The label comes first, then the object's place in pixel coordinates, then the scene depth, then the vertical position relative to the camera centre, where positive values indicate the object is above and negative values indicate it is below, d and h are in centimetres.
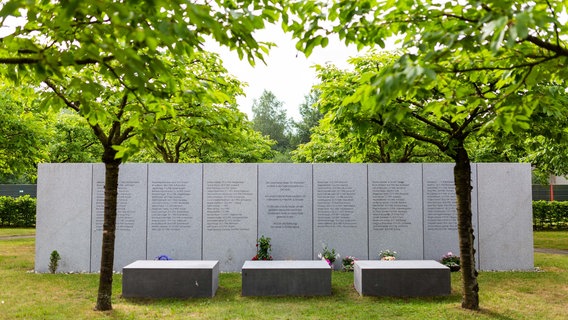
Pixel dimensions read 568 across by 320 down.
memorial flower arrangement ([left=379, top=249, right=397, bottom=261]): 1280 -133
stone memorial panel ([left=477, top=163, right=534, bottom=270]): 1334 -40
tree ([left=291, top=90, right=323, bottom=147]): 5797 +915
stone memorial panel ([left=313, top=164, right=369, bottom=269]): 1323 -19
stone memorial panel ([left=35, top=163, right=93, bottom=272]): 1311 -41
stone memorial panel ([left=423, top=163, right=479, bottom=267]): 1322 -20
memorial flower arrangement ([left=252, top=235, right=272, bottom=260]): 1275 -122
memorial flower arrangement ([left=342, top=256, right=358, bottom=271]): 1285 -156
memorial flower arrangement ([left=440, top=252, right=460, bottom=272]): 1265 -149
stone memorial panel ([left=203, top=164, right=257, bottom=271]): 1318 -32
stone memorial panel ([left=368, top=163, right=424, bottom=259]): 1321 -18
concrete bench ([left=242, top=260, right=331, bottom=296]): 980 -155
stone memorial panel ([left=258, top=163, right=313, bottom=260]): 1323 -18
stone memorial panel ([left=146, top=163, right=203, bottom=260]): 1318 -27
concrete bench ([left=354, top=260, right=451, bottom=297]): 961 -150
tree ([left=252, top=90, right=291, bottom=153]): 6410 +1075
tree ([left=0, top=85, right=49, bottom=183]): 1563 +202
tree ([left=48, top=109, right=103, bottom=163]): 2439 +288
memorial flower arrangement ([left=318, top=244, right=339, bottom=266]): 1289 -139
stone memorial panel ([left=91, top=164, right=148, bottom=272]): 1312 -38
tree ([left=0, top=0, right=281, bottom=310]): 345 +128
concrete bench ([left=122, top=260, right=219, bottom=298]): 965 -155
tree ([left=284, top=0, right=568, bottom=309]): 371 +147
